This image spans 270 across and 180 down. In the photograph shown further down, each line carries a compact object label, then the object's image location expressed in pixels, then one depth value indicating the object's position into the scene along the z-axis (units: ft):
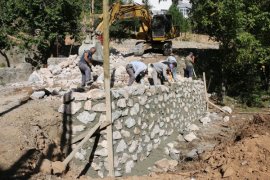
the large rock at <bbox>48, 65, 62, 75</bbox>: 31.88
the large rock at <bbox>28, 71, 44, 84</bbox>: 29.62
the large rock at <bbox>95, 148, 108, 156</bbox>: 18.04
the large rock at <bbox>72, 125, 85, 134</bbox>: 17.92
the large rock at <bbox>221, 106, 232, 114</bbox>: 37.55
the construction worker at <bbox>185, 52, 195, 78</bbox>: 37.32
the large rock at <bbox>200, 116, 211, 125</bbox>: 33.09
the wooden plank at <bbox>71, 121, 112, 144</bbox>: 17.60
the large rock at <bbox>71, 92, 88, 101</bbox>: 17.91
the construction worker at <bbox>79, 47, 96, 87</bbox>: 25.22
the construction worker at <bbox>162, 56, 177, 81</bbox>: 29.04
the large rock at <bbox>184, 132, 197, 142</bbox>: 26.78
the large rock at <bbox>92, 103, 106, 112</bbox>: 17.84
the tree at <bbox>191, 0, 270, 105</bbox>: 40.36
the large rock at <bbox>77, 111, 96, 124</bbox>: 17.86
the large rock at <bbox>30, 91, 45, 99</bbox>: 20.38
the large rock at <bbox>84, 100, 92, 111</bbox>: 17.82
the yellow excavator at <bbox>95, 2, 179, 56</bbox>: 46.06
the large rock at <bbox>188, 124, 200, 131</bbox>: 29.70
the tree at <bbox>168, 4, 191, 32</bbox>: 85.75
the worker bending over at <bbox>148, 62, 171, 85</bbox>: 26.99
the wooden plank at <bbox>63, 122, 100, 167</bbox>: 15.80
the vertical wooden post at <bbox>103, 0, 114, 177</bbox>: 16.66
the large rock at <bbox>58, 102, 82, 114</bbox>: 17.89
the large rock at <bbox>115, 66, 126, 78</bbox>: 30.06
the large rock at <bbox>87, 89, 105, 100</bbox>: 17.82
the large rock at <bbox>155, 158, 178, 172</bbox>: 20.69
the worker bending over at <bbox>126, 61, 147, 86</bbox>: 25.29
